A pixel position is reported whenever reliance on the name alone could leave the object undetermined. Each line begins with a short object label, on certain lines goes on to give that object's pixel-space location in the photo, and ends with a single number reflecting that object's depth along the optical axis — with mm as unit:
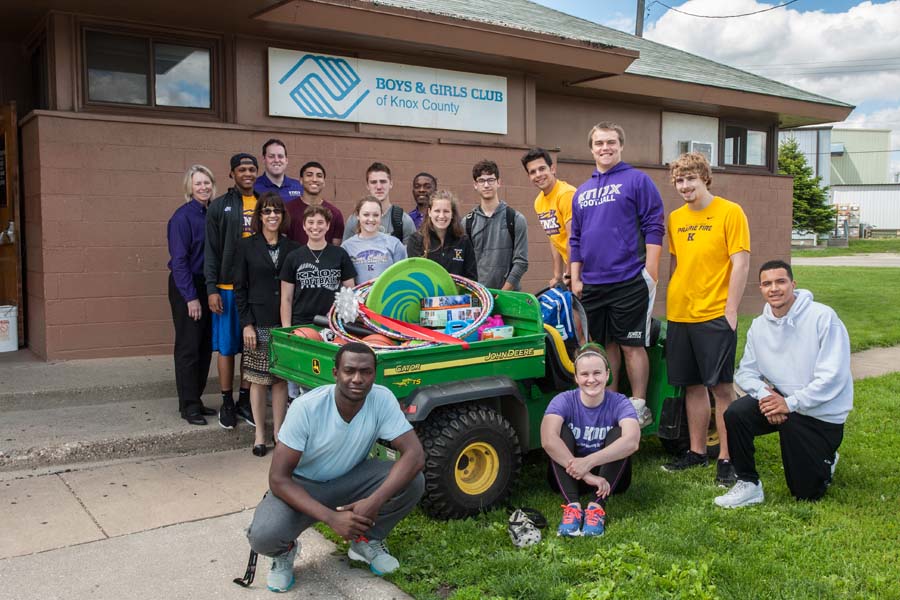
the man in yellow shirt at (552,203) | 5727
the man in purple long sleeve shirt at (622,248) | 5191
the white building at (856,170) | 65750
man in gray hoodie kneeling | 4441
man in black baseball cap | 5750
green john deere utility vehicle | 4277
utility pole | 26031
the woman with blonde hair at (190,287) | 6023
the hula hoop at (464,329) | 4660
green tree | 43062
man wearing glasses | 5984
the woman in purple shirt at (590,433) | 4266
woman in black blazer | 5551
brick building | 7238
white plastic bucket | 7712
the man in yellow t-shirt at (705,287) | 4922
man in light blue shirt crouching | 3529
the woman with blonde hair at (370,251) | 5621
